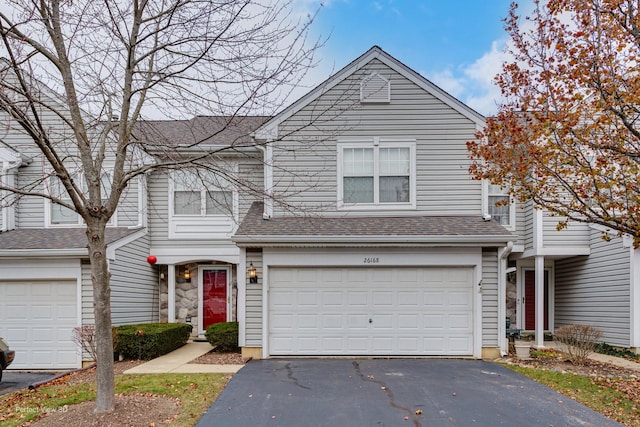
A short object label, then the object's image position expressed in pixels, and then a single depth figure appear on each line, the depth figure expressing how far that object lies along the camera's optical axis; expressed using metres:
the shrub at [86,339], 9.95
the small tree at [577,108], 6.95
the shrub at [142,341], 10.32
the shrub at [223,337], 10.98
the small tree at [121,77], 6.04
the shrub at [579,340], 9.80
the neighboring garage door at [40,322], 10.69
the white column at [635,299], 11.15
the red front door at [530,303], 14.54
